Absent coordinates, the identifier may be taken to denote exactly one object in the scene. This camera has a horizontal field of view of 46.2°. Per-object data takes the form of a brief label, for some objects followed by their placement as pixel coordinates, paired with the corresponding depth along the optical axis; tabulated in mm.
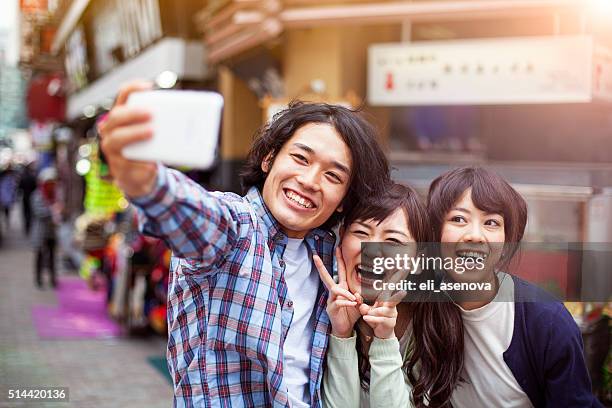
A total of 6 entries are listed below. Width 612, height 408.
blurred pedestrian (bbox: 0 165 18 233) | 20812
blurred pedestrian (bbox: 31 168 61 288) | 11898
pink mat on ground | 8922
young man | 1893
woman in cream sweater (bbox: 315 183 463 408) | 2033
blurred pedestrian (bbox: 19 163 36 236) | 19031
